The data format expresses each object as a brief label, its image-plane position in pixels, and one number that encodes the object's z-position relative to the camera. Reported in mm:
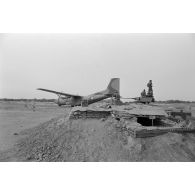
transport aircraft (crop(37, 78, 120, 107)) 17781
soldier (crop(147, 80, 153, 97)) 11083
